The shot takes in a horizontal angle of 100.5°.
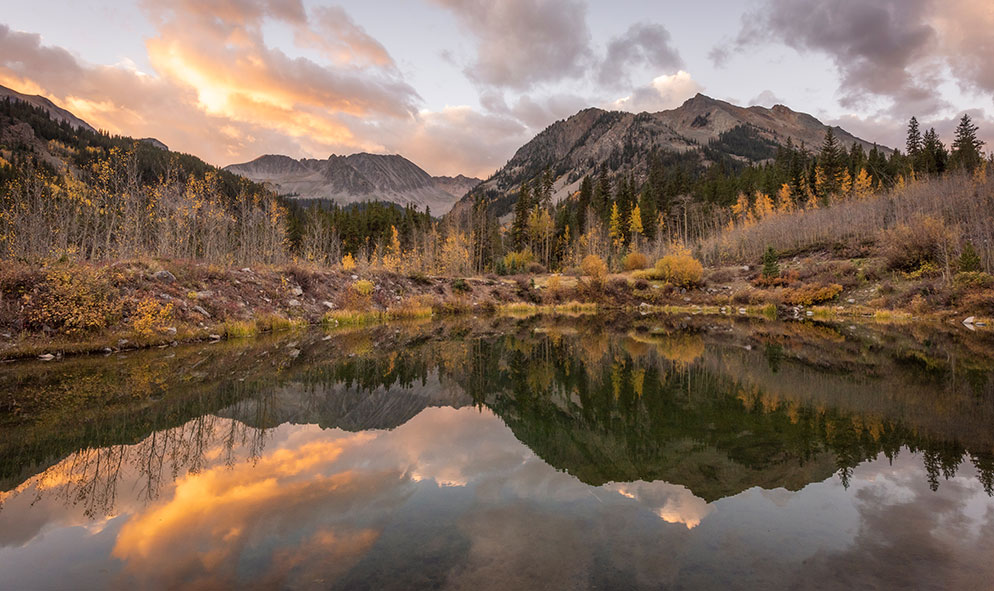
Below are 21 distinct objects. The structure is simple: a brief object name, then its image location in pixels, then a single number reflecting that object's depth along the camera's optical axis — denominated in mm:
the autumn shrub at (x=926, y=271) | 28833
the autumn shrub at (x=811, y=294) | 31719
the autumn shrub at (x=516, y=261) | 57197
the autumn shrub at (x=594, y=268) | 42031
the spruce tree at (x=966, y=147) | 60406
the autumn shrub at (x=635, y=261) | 51469
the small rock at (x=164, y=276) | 17162
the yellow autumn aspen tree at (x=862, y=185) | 55812
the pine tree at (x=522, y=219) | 67875
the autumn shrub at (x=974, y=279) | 24453
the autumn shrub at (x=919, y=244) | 29531
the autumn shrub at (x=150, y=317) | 13923
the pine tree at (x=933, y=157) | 61250
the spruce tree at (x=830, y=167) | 62625
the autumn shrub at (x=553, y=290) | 41375
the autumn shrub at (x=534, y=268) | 56719
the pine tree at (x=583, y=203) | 76188
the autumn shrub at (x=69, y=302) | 12328
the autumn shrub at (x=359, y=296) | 26498
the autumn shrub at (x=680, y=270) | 40688
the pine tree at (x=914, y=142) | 73500
